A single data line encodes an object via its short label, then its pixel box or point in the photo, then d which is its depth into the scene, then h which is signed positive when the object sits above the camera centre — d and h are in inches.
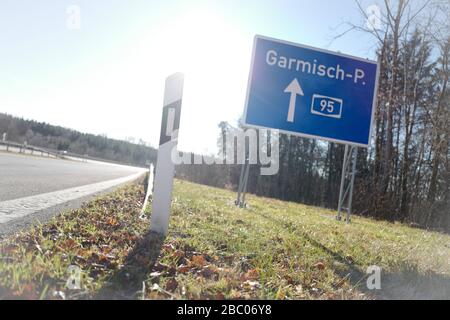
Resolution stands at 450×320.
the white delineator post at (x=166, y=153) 128.7 +1.4
